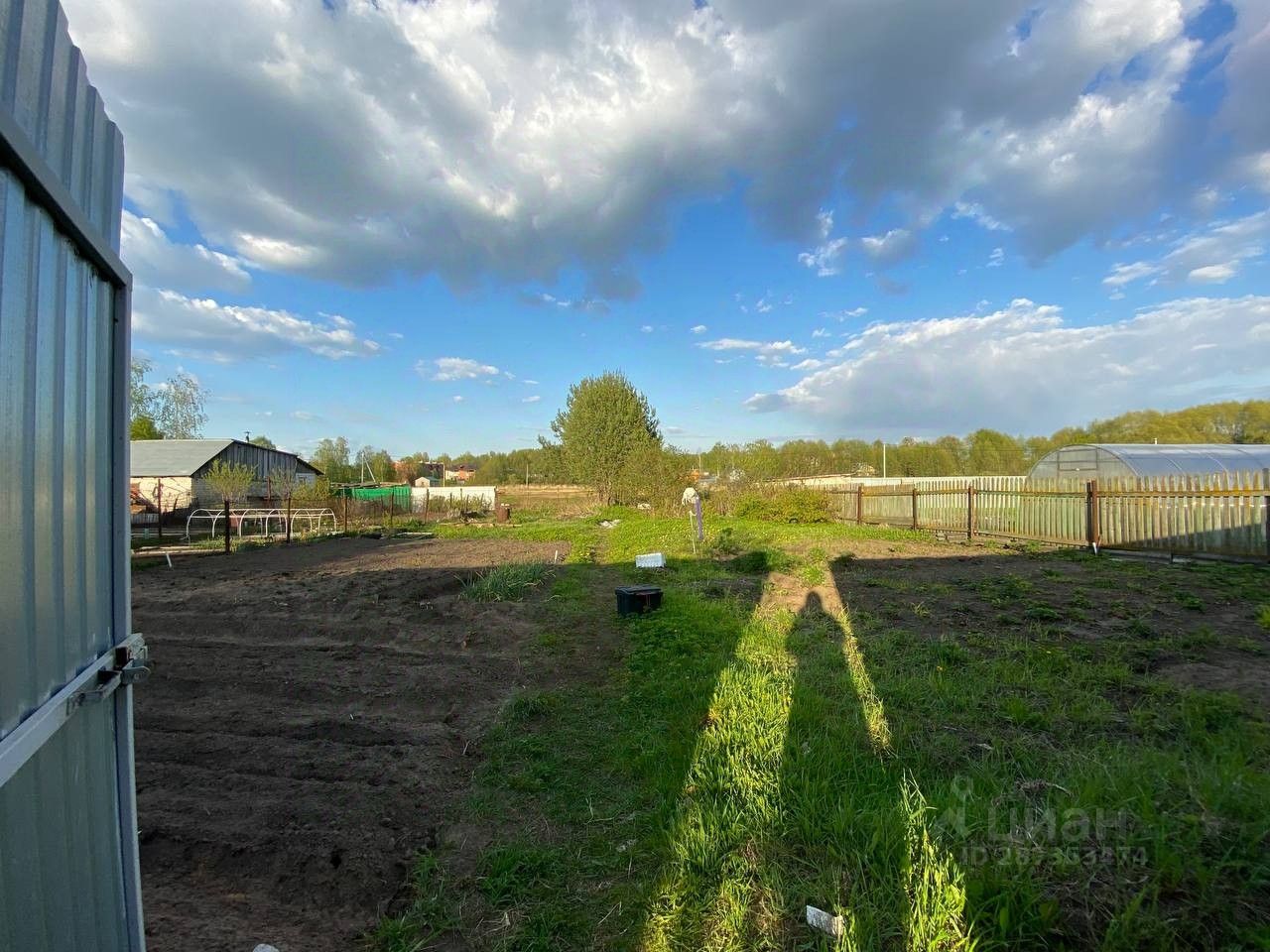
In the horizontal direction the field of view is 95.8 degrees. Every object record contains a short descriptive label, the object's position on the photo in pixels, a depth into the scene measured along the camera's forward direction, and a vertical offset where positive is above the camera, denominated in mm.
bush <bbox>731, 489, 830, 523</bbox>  19406 -942
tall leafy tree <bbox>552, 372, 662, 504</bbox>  30859 +2807
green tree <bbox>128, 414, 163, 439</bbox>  35900 +3511
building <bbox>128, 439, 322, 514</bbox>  24512 +669
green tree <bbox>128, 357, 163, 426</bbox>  35125 +5060
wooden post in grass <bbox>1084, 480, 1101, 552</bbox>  11500 -783
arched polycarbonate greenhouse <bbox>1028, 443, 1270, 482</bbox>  17375 +531
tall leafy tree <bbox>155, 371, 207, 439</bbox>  36938 +4373
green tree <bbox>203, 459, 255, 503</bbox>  22234 +126
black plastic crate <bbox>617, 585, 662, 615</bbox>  6614 -1394
